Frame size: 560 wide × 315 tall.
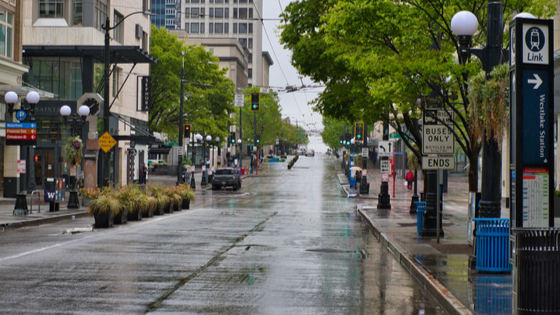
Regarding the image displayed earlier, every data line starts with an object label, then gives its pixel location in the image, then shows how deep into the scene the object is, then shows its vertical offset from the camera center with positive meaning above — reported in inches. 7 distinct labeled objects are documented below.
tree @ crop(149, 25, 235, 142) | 2320.4 +257.0
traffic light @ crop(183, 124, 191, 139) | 1996.8 +82.1
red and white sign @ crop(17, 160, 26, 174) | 1047.0 -18.9
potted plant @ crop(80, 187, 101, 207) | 814.5 -53.0
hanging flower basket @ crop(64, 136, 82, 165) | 1390.3 +9.2
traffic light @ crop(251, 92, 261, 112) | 1704.6 +153.2
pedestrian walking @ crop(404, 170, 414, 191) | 1902.1 -63.2
